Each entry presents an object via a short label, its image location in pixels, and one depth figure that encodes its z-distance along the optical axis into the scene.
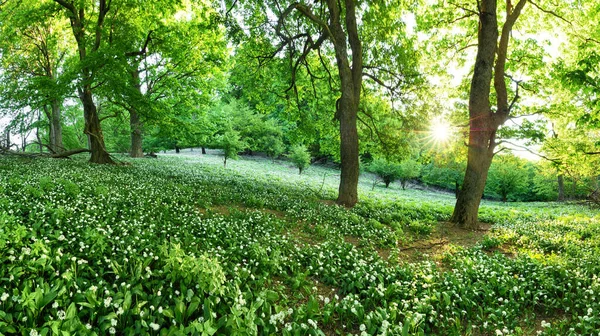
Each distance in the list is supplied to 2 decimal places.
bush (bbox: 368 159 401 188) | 47.27
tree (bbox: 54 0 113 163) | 19.08
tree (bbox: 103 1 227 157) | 16.25
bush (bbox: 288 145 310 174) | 42.03
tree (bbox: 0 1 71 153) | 15.48
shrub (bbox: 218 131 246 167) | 33.94
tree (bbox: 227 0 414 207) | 14.58
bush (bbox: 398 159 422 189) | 47.09
